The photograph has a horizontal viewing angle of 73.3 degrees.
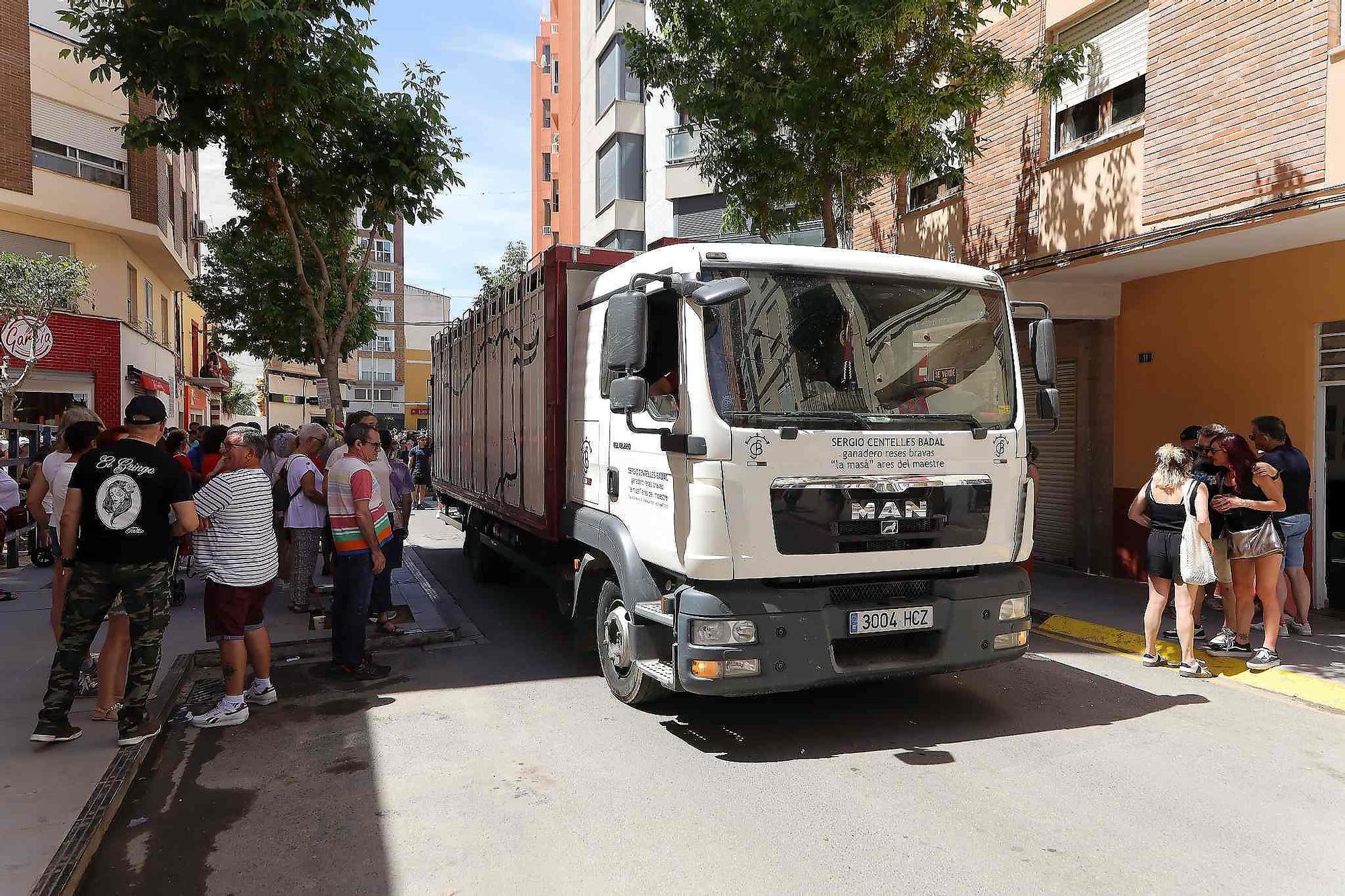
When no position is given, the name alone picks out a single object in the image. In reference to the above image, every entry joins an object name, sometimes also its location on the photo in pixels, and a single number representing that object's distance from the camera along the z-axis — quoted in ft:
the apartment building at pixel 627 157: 72.74
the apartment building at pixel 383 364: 194.49
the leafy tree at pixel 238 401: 138.41
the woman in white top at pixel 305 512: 25.02
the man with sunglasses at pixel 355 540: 20.29
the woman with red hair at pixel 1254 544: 21.79
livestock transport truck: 15.34
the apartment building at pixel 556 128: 101.09
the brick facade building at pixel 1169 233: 25.81
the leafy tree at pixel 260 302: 61.00
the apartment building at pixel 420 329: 208.74
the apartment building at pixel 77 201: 60.64
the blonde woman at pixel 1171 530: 20.98
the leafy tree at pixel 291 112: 26.08
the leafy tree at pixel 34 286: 47.52
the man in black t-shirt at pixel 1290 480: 23.31
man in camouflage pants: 15.58
